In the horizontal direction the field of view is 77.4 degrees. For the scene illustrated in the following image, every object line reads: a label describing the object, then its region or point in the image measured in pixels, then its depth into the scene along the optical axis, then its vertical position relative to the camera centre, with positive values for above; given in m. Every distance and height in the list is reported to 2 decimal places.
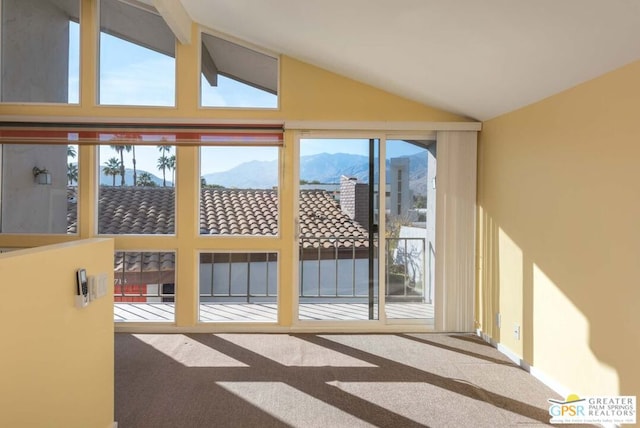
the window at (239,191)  3.95 +0.26
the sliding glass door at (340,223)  3.97 -0.06
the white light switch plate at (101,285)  2.01 -0.35
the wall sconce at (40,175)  3.90 +0.40
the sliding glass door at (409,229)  3.97 -0.11
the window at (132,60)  3.89 +1.53
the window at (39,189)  3.89 +0.26
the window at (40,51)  3.88 +1.62
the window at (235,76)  3.92 +1.39
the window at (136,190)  3.92 +0.26
